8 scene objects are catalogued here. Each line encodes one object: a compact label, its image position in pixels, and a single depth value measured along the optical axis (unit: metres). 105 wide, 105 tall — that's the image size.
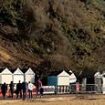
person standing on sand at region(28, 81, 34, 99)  53.81
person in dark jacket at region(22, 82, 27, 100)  53.02
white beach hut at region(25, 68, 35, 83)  72.34
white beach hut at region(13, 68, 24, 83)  69.53
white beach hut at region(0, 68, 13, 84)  68.16
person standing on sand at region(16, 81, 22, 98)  54.59
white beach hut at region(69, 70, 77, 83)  76.93
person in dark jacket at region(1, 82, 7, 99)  55.09
